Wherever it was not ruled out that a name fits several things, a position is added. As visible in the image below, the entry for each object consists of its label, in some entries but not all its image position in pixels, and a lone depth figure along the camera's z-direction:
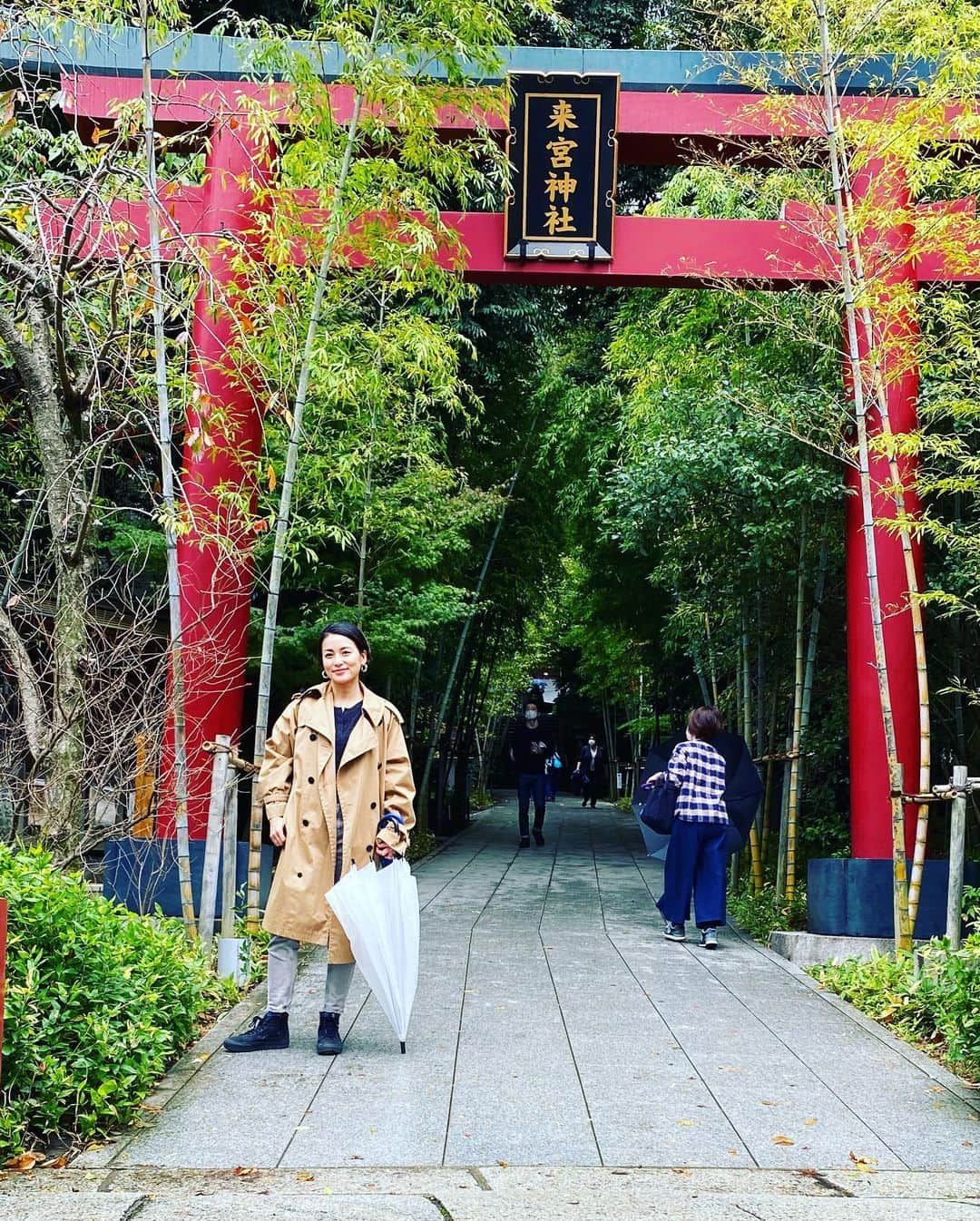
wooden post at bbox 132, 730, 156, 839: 6.21
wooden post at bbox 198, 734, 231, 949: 5.21
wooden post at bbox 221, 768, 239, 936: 5.39
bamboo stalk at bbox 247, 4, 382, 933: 5.53
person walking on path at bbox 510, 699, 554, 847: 12.88
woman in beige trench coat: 4.05
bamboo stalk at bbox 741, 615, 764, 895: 8.77
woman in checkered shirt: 6.84
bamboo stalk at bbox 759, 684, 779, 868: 9.02
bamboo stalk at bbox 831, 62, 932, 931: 6.01
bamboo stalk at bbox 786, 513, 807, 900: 7.49
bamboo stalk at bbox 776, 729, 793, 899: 7.84
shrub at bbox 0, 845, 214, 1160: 3.15
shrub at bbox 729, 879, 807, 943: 7.49
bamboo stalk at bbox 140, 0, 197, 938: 5.07
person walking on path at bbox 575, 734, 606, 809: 24.70
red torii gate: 6.88
